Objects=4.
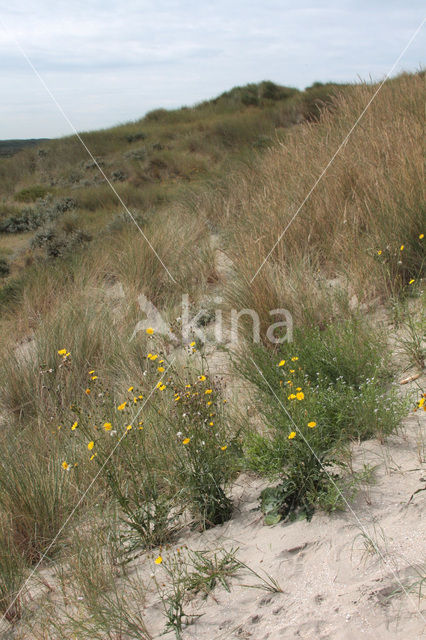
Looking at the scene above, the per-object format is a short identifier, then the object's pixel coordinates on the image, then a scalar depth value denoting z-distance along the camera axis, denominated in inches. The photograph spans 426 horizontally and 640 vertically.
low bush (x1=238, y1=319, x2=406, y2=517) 87.6
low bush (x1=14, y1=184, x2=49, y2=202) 590.2
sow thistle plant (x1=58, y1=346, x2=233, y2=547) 92.7
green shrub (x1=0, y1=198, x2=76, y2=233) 442.7
